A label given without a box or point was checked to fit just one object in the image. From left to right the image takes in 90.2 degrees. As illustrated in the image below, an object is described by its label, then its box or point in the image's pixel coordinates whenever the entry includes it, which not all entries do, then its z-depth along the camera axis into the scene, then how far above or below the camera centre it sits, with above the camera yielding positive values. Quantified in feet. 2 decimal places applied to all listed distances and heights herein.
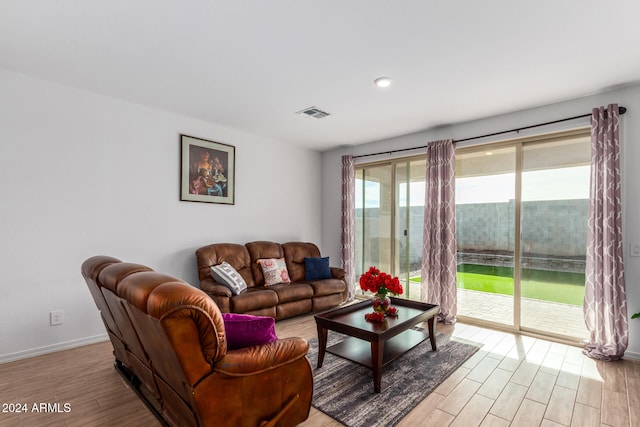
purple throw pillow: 5.75 -2.14
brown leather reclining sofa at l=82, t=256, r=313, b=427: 4.75 -2.48
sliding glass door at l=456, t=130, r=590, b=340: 11.49 -0.54
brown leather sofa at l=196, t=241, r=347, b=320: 12.24 -3.09
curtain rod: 10.17 +3.46
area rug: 7.10 -4.39
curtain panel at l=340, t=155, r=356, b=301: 17.81 -0.67
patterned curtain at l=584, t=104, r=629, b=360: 9.93 -0.95
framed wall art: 13.44 +1.94
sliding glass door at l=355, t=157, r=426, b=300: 15.83 -0.09
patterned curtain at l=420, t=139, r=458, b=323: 13.66 -0.68
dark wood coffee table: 7.92 -3.09
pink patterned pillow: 14.49 -2.61
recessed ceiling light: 9.73 +4.20
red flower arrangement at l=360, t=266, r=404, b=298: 9.46 -2.03
